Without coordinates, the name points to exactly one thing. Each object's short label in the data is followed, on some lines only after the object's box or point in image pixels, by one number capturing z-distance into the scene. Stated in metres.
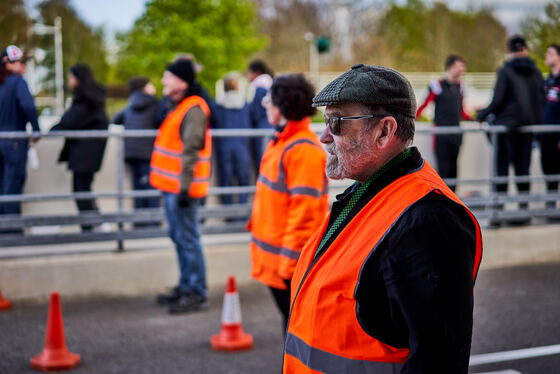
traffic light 26.27
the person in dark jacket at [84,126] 7.75
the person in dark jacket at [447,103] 9.62
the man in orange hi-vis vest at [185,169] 6.46
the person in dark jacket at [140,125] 8.27
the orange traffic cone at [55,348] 5.18
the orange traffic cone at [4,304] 6.80
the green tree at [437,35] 34.43
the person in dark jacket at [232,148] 8.77
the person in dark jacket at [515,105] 9.05
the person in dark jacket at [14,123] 7.33
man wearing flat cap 1.88
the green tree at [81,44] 31.52
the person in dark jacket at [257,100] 9.21
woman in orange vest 4.30
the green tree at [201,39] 42.41
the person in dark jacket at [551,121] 9.37
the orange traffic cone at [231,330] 5.61
